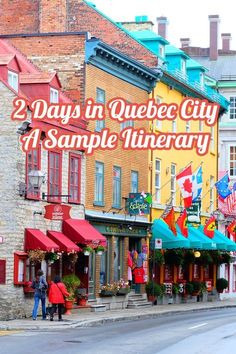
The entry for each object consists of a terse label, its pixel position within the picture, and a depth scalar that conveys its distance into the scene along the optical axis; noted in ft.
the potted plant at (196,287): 172.86
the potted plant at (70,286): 117.08
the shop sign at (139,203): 141.90
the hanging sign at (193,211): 159.48
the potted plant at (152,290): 151.02
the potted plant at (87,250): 122.21
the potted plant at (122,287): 138.92
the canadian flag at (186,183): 149.18
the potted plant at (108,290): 133.49
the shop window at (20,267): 106.63
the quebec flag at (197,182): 154.30
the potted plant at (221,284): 191.93
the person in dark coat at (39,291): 105.29
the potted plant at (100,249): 126.15
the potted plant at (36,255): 108.78
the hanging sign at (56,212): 110.93
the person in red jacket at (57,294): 104.27
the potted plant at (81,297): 125.70
